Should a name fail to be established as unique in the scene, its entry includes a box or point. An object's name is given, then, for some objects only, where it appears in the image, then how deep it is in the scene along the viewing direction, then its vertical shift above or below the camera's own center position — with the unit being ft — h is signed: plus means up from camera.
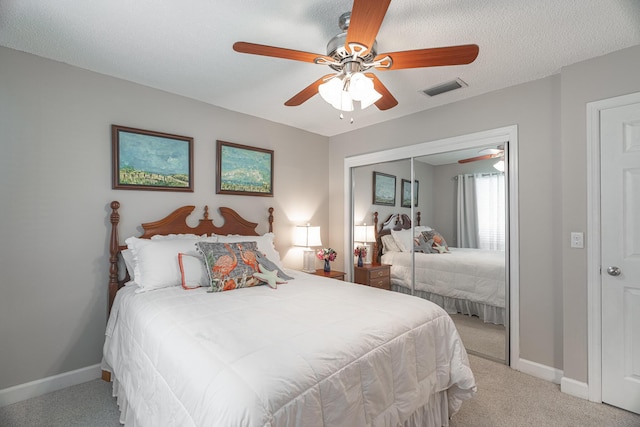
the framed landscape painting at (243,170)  10.87 +1.67
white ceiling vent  8.90 +3.75
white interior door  6.97 -0.91
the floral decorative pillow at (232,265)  7.70 -1.29
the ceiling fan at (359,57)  4.72 +2.80
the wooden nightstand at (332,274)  12.24 -2.32
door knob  7.15 -1.29
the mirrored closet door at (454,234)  9.50 -0.66
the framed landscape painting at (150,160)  8.71 +1.65
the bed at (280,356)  3.74 -2.04
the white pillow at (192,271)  7.80 -1.41
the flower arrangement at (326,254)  12.46 -1.57
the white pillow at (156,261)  7.60 -1.15
